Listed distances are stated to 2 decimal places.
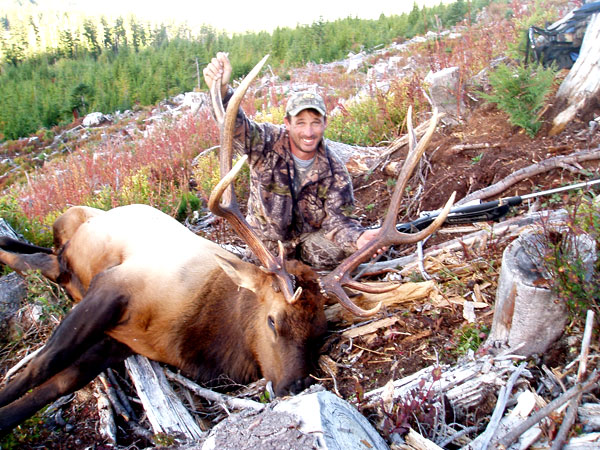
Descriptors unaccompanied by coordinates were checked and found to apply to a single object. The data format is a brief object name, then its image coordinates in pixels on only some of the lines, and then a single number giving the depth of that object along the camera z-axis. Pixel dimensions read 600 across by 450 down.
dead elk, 3.38
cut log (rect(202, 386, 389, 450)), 1.87
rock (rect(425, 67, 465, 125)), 6.52
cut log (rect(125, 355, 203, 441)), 3.17
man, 4.59
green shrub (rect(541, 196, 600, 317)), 2.30
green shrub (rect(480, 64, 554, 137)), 5.19
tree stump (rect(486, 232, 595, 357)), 2.43
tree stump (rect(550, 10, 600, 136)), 5.09
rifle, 4.21
